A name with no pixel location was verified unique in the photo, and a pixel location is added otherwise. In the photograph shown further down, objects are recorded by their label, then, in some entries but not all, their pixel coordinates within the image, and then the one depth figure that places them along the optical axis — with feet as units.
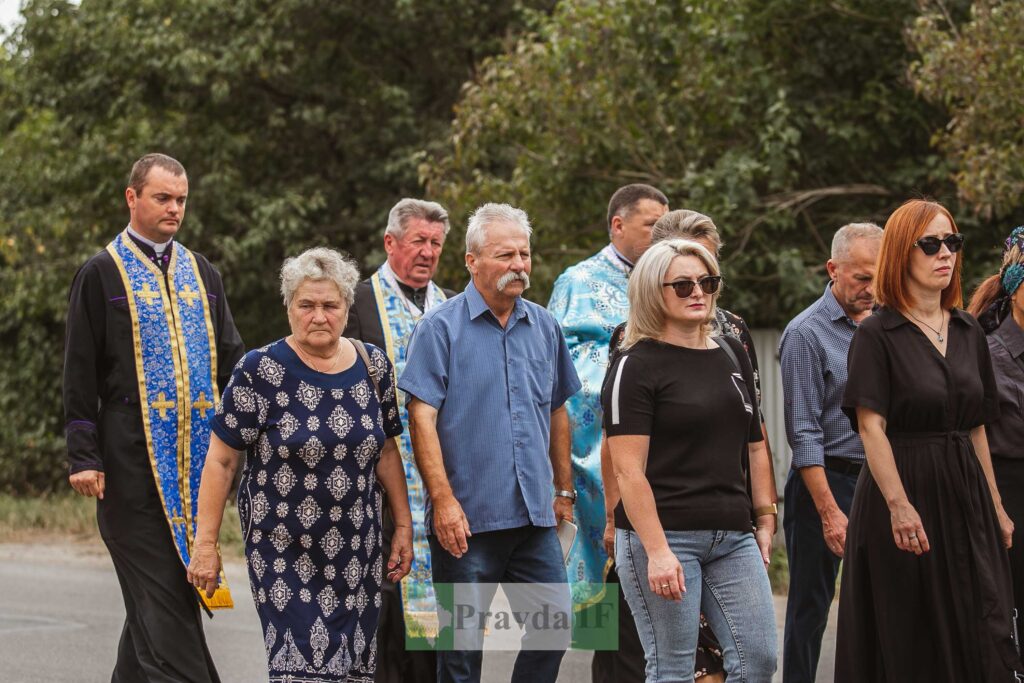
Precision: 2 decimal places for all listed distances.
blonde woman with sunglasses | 31.73
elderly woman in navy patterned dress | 34.99
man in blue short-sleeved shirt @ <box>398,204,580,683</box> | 36.63
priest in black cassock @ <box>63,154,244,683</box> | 39.83
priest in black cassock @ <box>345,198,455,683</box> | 42.57
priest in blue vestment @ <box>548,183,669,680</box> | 43.04
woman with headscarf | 38.88
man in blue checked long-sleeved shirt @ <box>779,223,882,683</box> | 42.50
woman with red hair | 33.91
